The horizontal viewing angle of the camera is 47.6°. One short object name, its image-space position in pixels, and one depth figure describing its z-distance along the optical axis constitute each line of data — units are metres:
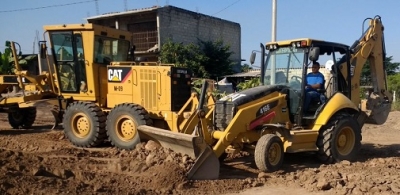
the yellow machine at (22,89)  11.40
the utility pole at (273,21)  13.99
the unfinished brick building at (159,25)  26.14
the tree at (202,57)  23.87
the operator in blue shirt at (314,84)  8.48
